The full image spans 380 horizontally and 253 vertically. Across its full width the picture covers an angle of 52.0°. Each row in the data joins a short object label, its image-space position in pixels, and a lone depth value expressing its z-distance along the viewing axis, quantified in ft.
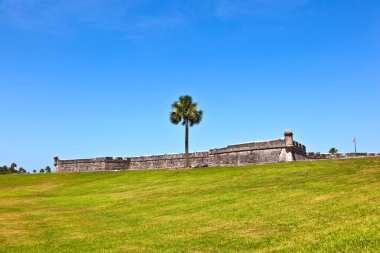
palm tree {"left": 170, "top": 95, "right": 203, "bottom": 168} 170.71
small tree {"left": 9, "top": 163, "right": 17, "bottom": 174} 263.47
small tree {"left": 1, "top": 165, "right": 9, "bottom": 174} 260.95
